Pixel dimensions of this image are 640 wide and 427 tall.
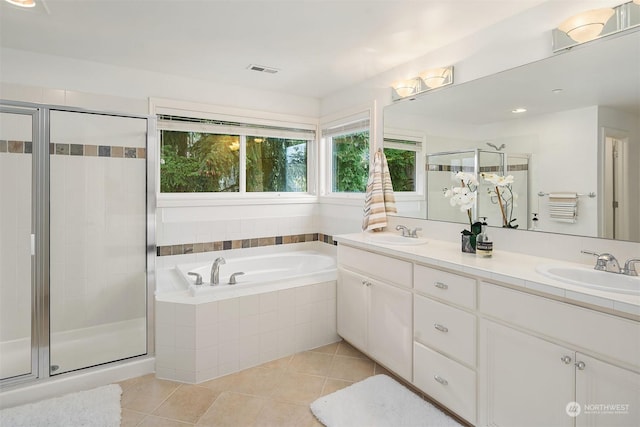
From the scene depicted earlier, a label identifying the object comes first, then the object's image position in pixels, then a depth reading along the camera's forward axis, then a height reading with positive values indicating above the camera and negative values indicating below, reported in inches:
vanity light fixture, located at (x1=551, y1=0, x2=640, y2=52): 62.3 +36.3
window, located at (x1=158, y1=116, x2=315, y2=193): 129.5 +22.2
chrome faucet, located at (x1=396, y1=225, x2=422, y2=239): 104.5 -6.6
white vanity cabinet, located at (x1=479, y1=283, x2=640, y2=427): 47.0 -24.2
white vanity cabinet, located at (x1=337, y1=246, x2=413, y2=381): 83.0 -26.7
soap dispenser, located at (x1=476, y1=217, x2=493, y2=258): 75.4 -8.0
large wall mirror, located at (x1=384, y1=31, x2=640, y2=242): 62.8 +15.9
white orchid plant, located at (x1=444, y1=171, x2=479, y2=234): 83.2 +4.4
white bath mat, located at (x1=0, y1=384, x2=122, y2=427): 72.9 -45.7
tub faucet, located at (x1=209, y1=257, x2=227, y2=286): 104.9 -20.1
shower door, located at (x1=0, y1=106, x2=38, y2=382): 86.1 -11.1
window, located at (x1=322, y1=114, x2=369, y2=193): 133.8 +23.2
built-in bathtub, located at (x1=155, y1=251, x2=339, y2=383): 89.7 -32.0
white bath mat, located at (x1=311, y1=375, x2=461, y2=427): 72.9 -45.4
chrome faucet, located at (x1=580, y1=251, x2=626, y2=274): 60.5 -9.6
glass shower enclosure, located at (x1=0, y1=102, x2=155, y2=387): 86.7 -8.7
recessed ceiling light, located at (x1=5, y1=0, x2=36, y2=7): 73.7 +45.5
